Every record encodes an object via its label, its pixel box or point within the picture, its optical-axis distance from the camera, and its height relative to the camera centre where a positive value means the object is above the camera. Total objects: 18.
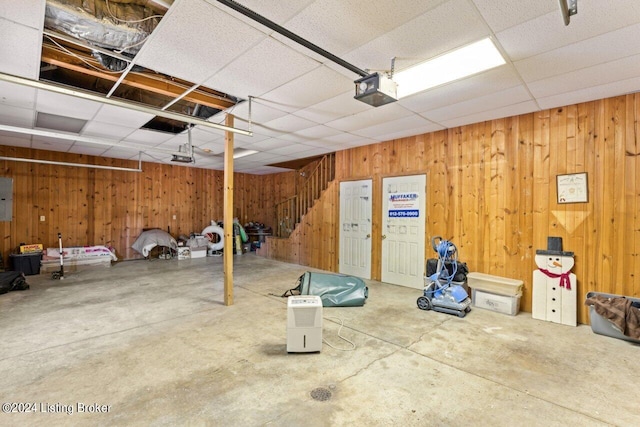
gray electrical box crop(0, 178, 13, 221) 6.01 +0.27
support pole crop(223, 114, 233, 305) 4.17 -0.01
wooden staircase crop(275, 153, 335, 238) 7.29 +0.43
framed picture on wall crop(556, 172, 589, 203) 3.68 +0.37
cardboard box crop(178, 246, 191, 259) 8.19 -1.13
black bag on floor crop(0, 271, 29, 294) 4.73 -1.19
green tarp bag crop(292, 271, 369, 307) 4.23 -1.11
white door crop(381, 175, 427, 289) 5.21 -0.27
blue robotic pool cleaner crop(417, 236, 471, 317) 3.88 -1.05
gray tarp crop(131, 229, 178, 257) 7.75 -0.77
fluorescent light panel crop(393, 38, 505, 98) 2.60 +1.48
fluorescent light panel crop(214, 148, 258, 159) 6.83 +1.48
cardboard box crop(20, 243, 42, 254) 6.11 -0.80
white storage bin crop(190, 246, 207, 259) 8.44 -1.16
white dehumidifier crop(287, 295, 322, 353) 2.72 -1.06
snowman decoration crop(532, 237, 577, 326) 3.60 -0.90
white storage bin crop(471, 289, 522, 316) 3.89 -1.20
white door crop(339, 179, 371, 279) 6.02 -0.30
